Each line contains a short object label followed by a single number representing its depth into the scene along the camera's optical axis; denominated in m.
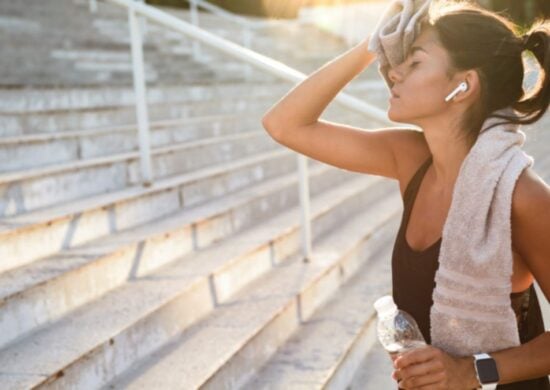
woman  1.35
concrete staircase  2.46
